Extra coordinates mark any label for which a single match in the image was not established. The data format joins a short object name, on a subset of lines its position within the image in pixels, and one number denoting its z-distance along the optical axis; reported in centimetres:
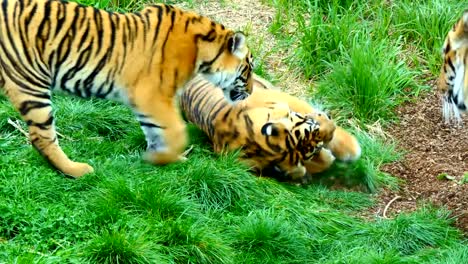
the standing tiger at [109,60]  1180
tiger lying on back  1272
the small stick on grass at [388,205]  1255
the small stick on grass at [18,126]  1319
